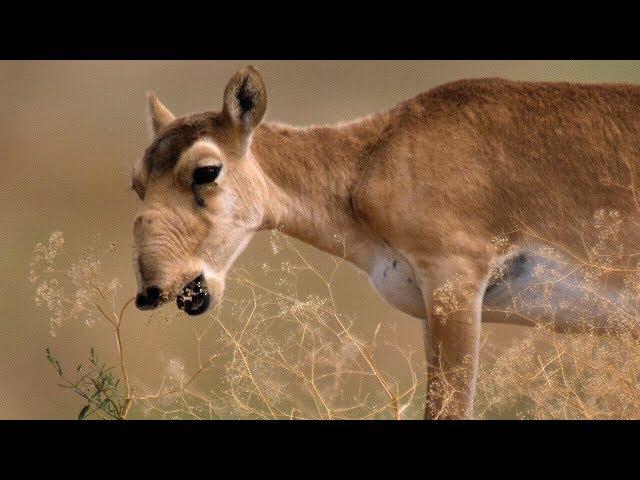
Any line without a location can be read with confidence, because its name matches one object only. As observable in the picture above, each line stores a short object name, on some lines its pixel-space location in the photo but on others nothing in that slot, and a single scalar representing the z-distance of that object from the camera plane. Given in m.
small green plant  17.36
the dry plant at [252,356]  17.09
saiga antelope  19.75
